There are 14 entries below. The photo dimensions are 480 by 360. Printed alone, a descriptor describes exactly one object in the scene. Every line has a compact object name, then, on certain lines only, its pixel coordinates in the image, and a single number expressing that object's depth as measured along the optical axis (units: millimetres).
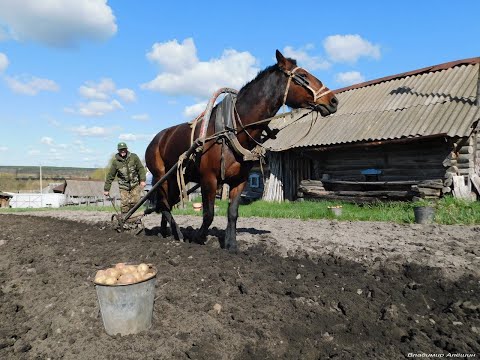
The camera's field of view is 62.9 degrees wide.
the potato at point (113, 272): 3172
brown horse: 4879
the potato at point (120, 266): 3279
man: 7609
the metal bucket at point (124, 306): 2998
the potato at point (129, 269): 3246
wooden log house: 11648
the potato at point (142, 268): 3303
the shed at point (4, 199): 43644
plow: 5242
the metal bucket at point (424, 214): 8094
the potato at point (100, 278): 3076
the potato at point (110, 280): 3054
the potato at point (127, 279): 3039
